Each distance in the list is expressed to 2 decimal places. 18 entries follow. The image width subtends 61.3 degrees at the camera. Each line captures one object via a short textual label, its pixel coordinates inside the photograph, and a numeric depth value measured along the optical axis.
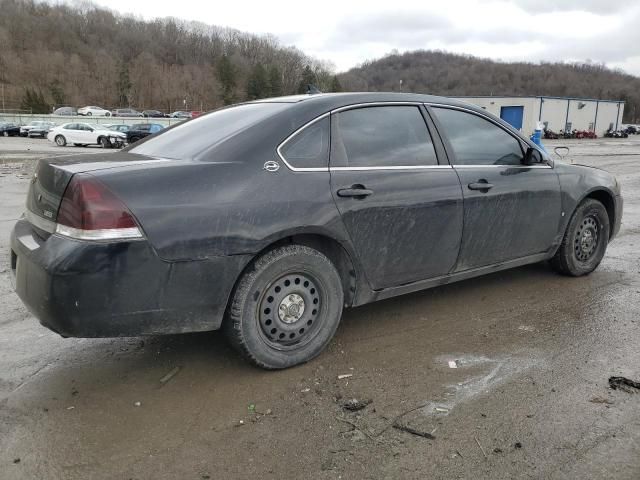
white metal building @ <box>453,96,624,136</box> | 61.59
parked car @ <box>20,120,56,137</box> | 43.53
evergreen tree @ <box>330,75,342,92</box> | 102.75
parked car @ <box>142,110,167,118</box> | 76.00
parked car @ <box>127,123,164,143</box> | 34.84
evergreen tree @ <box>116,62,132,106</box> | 107.62
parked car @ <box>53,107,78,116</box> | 67.71
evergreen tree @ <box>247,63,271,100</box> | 110.62
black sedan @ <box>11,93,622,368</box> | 2.68
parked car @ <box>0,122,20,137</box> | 45.82
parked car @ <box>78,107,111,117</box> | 74.64
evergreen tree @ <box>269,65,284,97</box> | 112.62
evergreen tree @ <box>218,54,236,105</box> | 113.69
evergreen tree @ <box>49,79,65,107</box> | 91.00
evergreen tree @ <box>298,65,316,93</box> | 104.57
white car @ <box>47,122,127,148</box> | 30.69
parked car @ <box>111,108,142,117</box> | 76.41
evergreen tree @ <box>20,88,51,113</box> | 77.56
